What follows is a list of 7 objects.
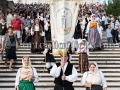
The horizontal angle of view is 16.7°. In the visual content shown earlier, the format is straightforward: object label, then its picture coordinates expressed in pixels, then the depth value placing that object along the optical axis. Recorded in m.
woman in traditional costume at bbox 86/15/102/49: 17.45
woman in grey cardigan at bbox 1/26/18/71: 14.66
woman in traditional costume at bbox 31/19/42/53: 16.84
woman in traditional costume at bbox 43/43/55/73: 14.38
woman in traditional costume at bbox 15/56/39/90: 9.51
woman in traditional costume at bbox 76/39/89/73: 14.75
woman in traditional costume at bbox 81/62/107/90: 9.41
